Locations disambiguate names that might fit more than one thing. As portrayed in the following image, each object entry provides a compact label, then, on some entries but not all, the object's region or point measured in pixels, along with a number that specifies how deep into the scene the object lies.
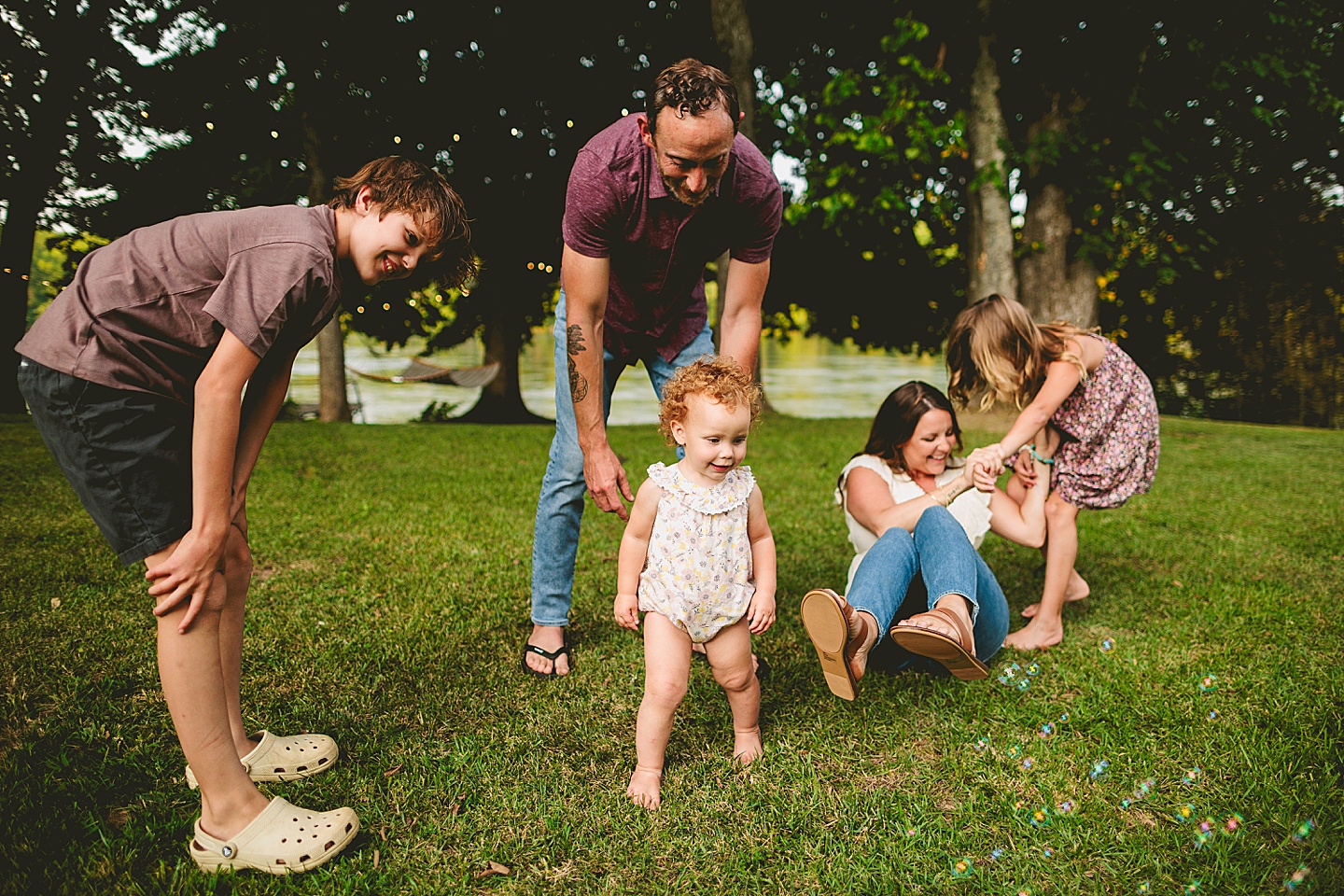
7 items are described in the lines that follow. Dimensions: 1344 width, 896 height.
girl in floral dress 3.24
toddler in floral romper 2.17
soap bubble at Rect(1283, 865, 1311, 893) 1.76
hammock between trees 17.36
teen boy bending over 1.67
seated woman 2.31
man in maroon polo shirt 2.40
